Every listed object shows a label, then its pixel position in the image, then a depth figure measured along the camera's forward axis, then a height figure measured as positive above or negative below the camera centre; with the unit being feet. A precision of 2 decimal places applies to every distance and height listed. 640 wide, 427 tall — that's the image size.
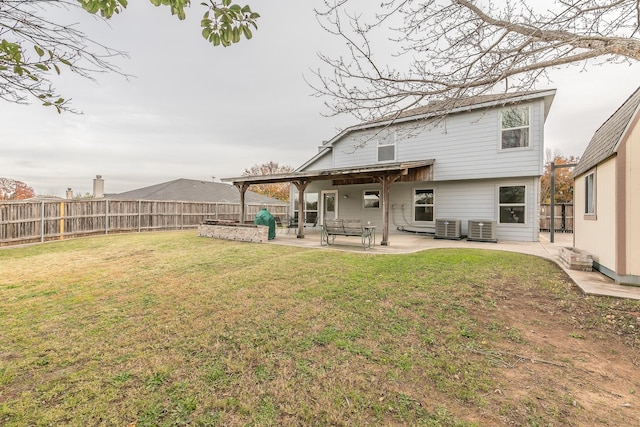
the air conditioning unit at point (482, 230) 34.96 -1.94
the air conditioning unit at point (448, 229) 37.17 -1.88
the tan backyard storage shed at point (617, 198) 15.99 +1.16
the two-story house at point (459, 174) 34.06 +5.20
